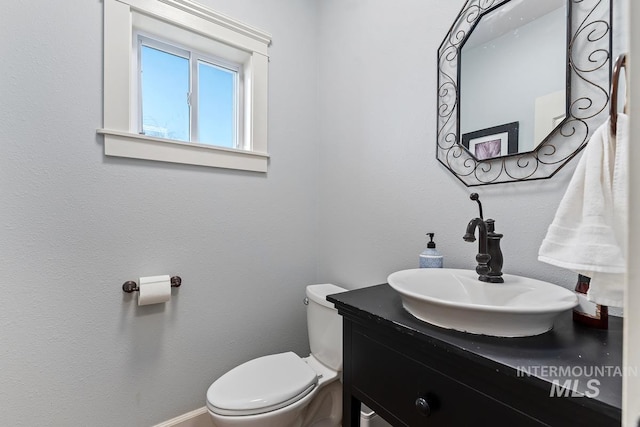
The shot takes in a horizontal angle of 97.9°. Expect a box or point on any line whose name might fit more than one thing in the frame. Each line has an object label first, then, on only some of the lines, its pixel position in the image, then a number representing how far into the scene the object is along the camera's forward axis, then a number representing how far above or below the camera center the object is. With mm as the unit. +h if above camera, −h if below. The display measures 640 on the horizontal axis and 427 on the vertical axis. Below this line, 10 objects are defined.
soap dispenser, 1088 -189
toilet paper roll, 1217 -367
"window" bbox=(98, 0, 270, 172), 1212 +647
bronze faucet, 835 -136
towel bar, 518 +216
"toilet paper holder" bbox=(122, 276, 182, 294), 1215 -350
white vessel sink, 590 -235
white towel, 513 -19
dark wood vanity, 466 -327
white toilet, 1063 -749
